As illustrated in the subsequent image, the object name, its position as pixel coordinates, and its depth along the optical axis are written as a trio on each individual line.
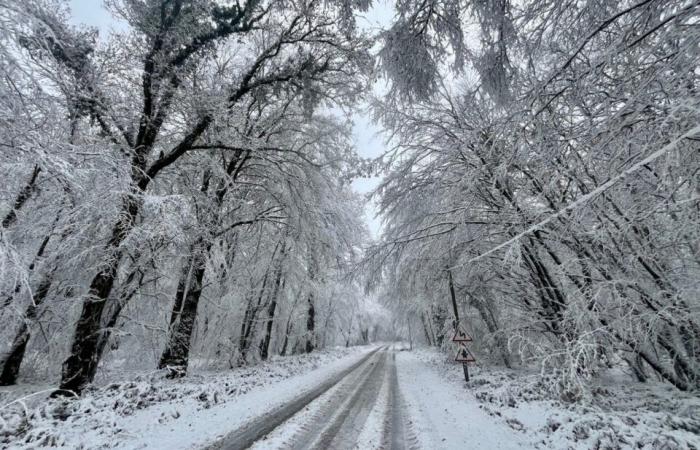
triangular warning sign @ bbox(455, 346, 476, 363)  9.86
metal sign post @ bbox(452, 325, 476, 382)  9.91
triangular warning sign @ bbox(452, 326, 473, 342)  10.13
